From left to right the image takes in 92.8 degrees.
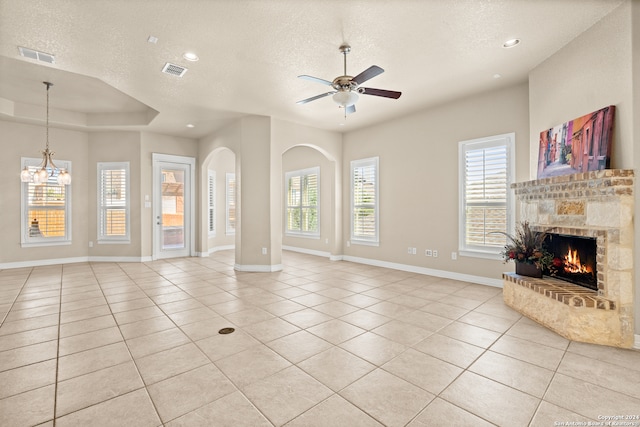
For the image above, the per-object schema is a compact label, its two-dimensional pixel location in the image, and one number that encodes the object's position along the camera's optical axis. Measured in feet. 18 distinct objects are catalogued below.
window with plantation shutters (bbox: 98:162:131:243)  23.65
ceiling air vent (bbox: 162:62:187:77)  12.78
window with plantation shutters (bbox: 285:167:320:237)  26.89
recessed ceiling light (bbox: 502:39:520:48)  11.09
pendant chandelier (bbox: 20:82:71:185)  18.20
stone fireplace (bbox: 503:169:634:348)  9.08
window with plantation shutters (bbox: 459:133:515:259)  15.28
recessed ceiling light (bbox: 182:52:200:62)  11.89
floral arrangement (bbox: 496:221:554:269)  11.78
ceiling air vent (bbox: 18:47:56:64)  11.30
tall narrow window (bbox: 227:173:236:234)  30.81
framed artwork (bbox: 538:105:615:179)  9.64
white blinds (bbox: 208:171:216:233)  28.37
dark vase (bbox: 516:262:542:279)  11.94
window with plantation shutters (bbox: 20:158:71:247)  21.33
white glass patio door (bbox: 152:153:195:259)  24.50
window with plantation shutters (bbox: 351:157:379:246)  21.81
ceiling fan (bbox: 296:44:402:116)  10.51
